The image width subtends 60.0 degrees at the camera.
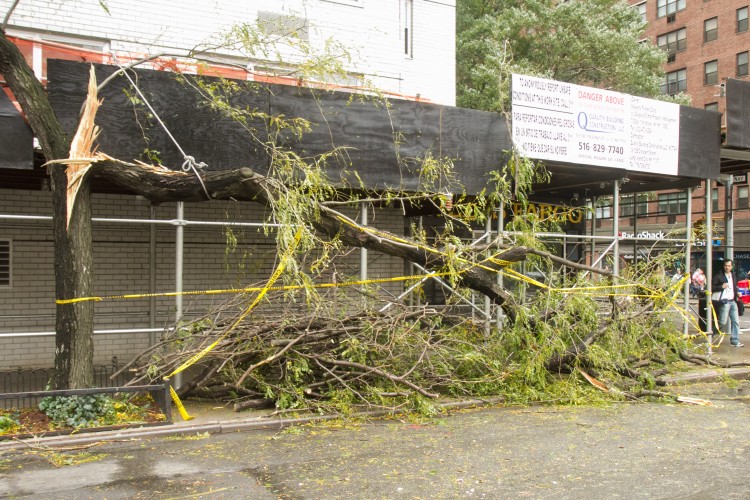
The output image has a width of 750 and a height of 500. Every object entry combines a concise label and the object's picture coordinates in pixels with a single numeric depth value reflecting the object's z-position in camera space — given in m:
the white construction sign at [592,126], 10.48
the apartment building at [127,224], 10.23
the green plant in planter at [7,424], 6.50
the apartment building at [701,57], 39.06
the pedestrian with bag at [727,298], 13.67
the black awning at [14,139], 7.35
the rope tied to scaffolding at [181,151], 7.58
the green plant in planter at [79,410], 6.73
